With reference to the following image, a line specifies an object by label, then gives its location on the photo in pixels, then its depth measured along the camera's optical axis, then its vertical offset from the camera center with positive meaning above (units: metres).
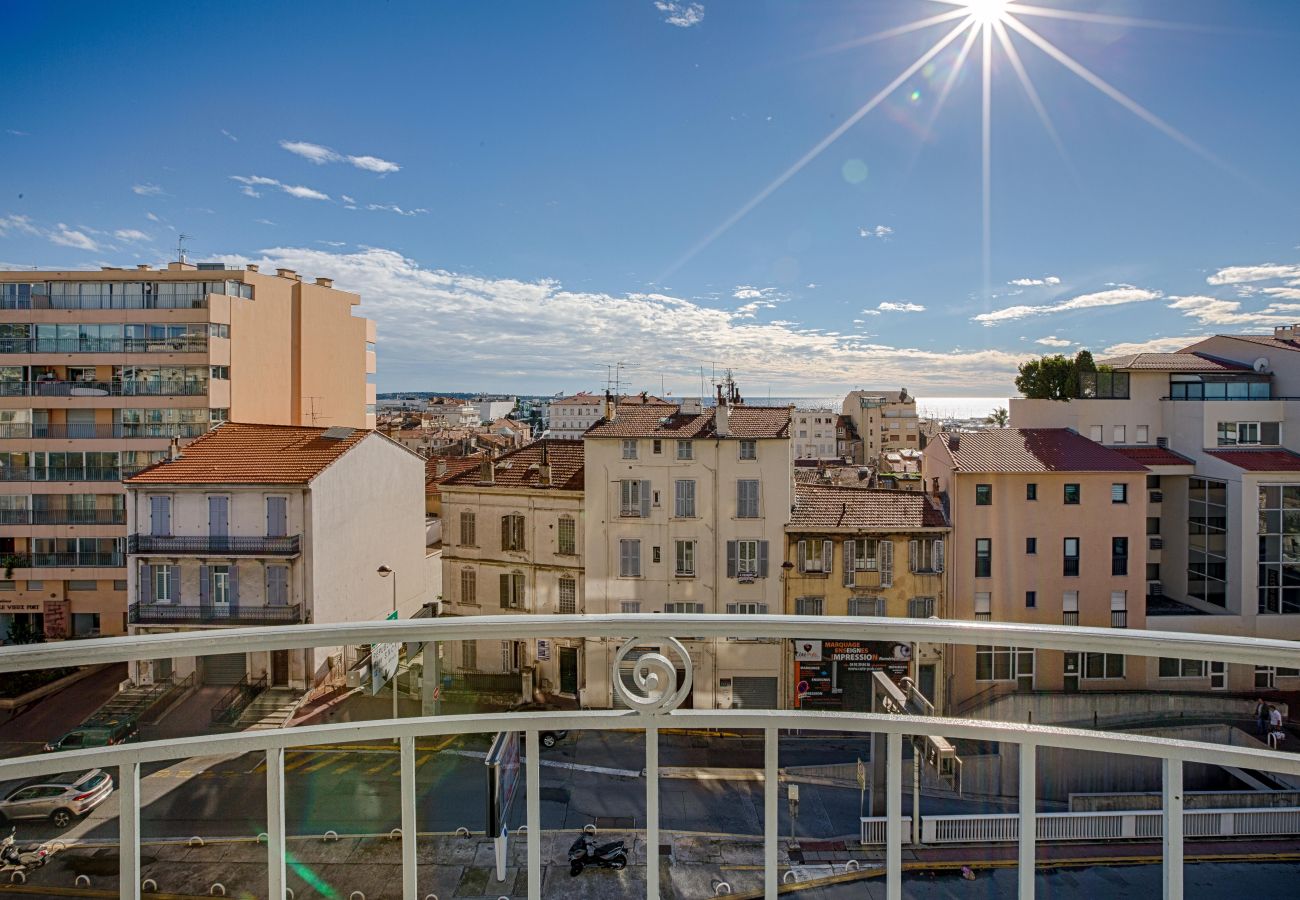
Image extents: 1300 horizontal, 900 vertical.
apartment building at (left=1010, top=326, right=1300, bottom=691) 23.72 -0.64
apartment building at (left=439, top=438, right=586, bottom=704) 22.42 -2.76
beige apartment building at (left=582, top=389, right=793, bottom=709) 21.77 -2.09
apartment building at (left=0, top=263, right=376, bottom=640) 26.75 +1.29
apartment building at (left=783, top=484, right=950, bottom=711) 21.50 -3.40
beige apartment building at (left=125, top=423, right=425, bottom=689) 19.94 -2.56
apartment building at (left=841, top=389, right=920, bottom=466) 81.38 +1.97
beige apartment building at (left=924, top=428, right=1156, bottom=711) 21.92 -2.70
